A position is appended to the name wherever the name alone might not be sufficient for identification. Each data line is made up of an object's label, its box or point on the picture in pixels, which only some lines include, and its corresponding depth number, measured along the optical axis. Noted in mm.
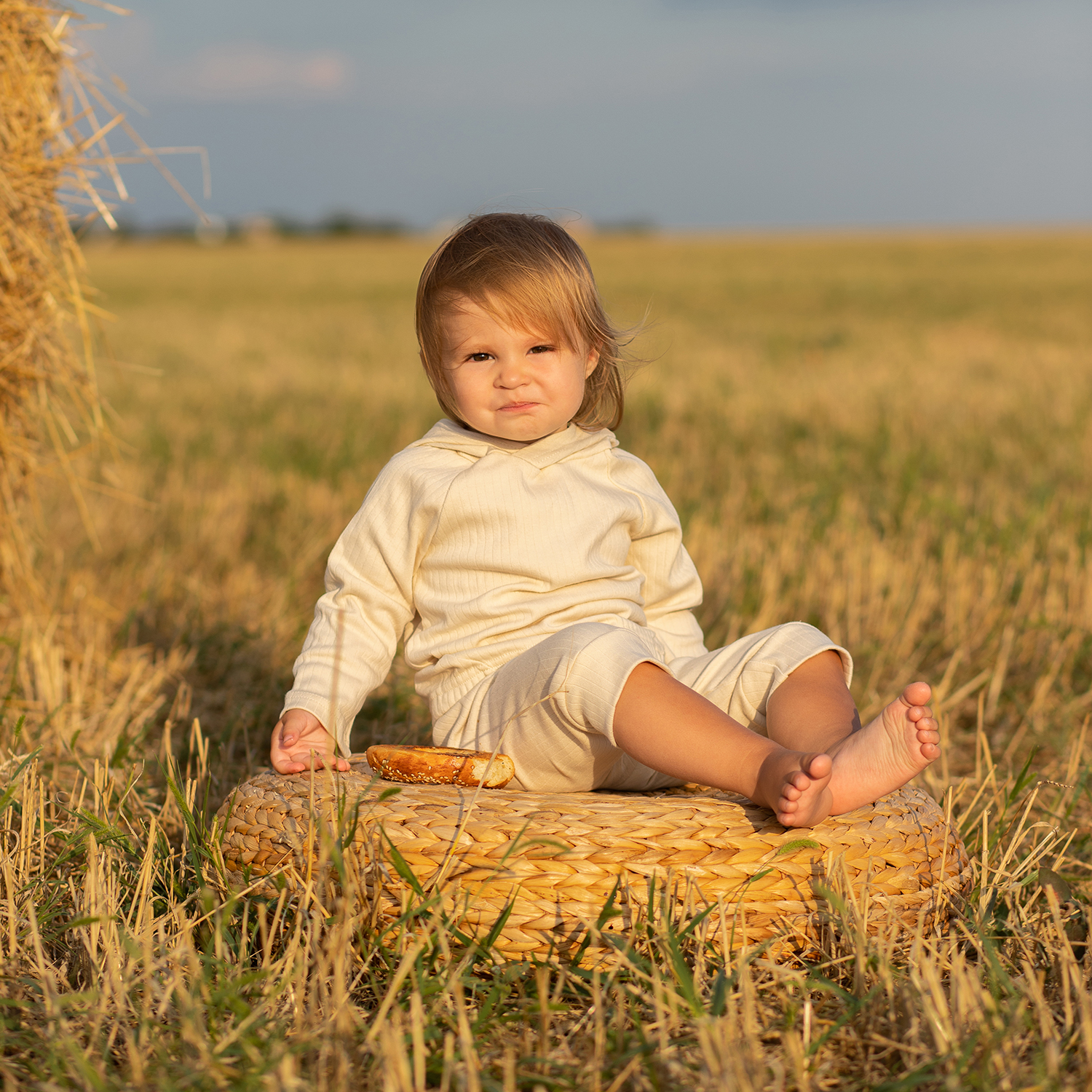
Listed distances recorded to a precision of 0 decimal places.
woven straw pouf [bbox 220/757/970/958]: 1956
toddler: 2262
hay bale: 3365
